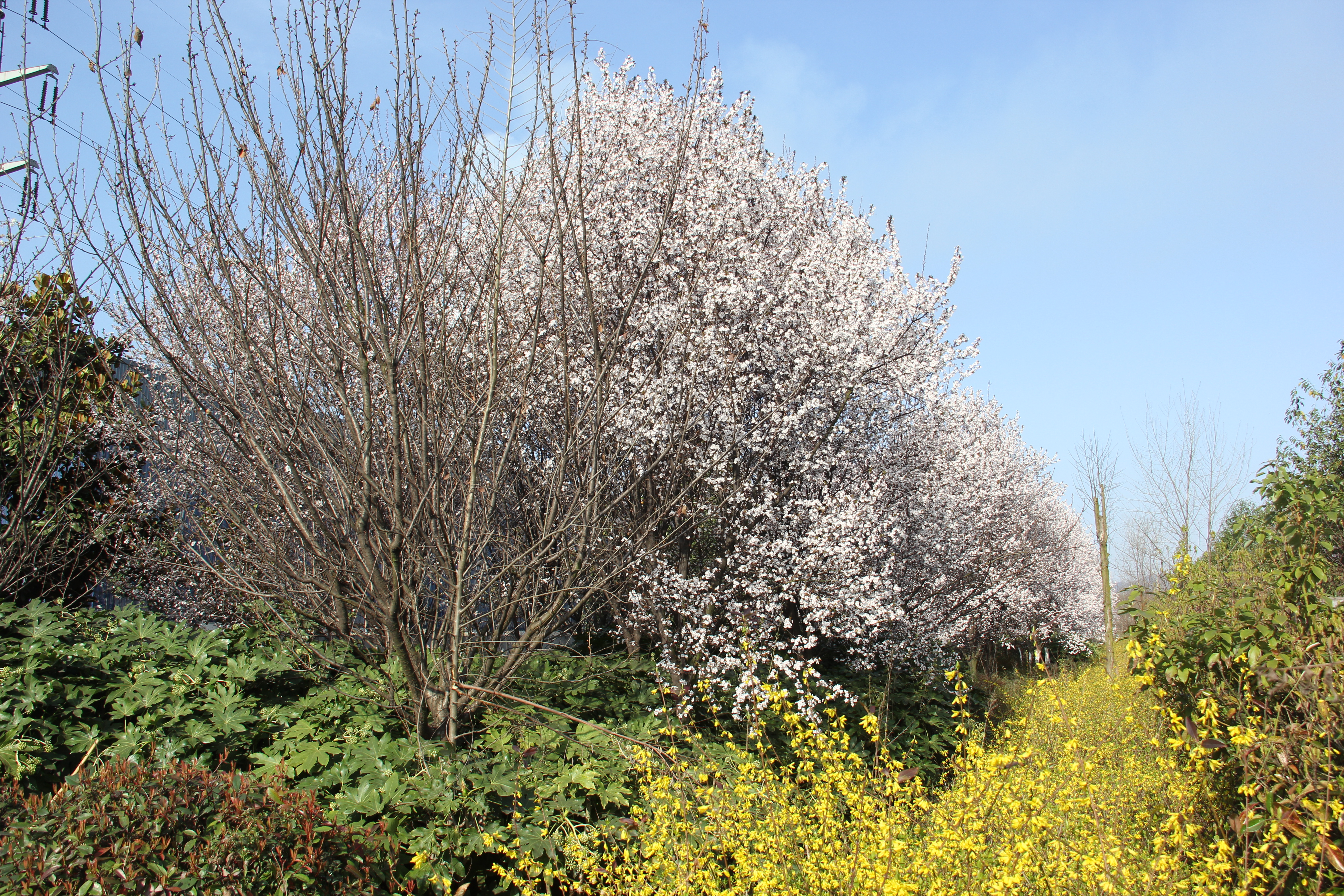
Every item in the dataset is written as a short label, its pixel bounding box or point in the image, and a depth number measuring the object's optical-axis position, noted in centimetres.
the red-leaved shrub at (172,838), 236
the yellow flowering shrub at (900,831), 295
